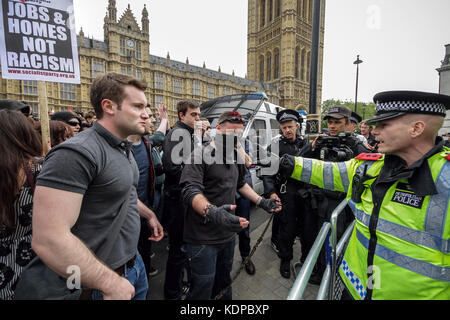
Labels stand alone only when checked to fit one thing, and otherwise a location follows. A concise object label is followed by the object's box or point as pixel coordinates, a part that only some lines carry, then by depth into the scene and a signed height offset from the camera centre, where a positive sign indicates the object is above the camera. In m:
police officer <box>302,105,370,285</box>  2.89 -0.27
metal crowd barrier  1.14 -0.96
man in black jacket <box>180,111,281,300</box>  1.96 -0.59
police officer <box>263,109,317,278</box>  3.18 -1.34
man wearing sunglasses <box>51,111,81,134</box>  3.44 +0.35
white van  5.46 +0.72
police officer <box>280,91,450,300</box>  1.20 -0.45
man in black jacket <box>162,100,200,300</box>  2.55 -0.59
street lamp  18.99 +7.18
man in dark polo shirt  0.98 -0.31
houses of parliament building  31.09 +15.29
